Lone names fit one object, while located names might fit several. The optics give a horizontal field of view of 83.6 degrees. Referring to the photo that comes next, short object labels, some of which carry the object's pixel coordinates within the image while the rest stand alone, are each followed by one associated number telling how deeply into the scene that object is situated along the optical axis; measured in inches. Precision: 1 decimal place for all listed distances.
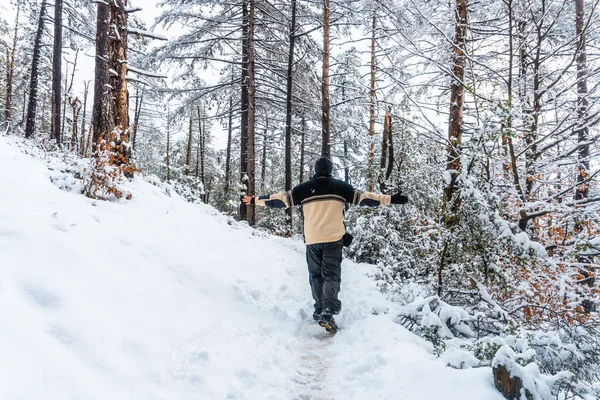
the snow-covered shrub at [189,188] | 418.9
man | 180.1
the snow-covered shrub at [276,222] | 608.5
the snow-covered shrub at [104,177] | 216.2
